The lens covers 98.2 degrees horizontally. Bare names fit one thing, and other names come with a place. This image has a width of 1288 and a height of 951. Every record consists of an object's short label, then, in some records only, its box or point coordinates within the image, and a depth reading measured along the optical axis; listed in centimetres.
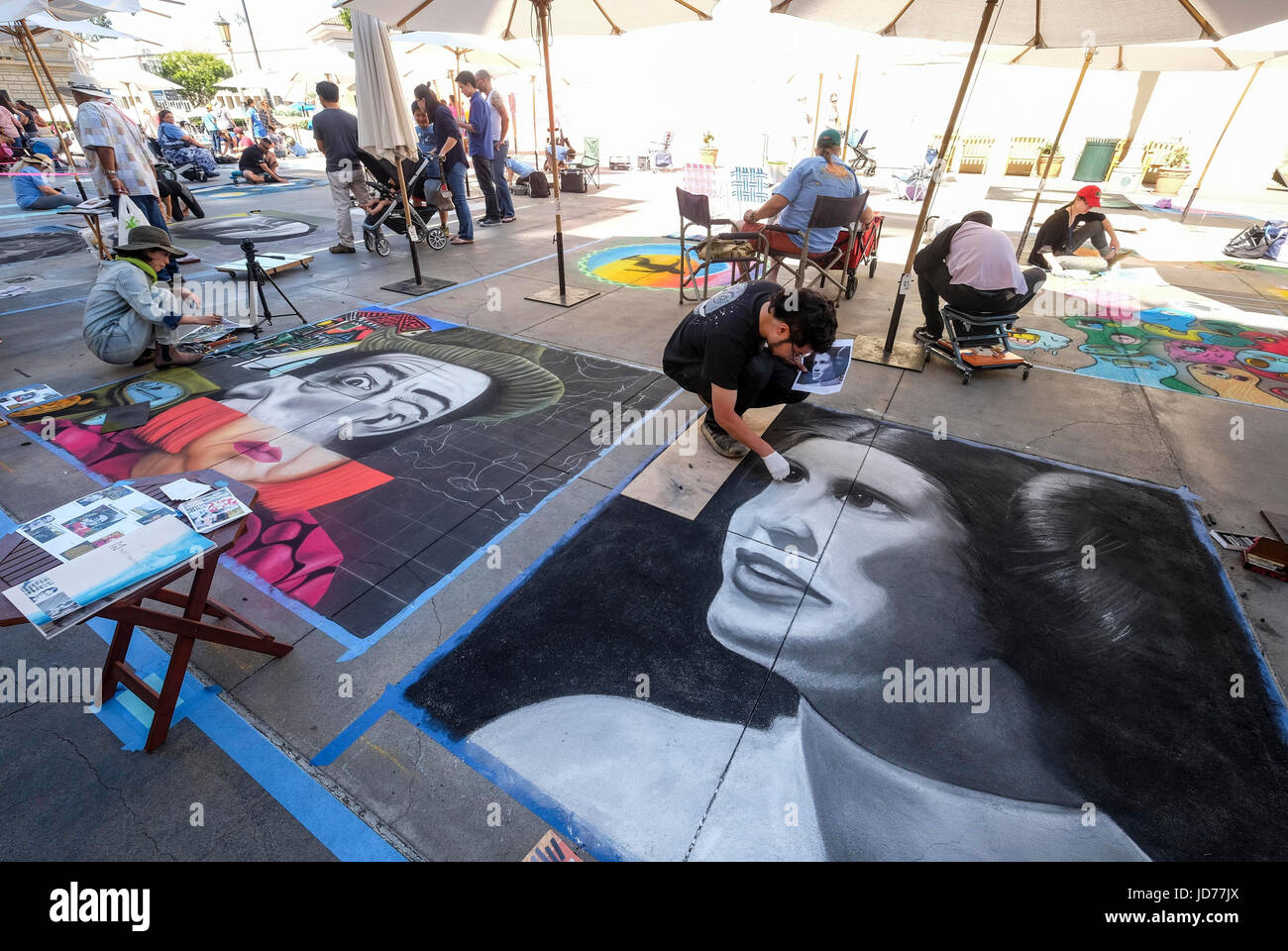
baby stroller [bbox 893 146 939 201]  1277
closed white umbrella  629
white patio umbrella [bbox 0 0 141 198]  737
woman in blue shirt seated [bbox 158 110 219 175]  1325
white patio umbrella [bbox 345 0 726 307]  525
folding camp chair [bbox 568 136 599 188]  1421
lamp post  3276
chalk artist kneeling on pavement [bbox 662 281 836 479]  284
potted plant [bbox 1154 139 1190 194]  1398
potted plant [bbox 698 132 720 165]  1794
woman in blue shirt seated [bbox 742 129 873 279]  555
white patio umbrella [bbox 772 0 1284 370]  375
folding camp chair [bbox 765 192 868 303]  522
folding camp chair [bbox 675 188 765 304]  561
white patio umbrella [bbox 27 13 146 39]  945
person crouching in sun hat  434
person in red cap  688
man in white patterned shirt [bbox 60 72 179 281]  583
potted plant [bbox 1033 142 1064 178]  1570
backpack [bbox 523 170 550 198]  1238
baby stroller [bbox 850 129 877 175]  1568
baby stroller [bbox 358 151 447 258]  769
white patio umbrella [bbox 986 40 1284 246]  762
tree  4694
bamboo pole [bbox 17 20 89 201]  839
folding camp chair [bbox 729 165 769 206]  1210
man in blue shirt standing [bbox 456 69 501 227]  880
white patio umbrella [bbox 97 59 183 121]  1706
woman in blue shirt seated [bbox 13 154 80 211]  1026
